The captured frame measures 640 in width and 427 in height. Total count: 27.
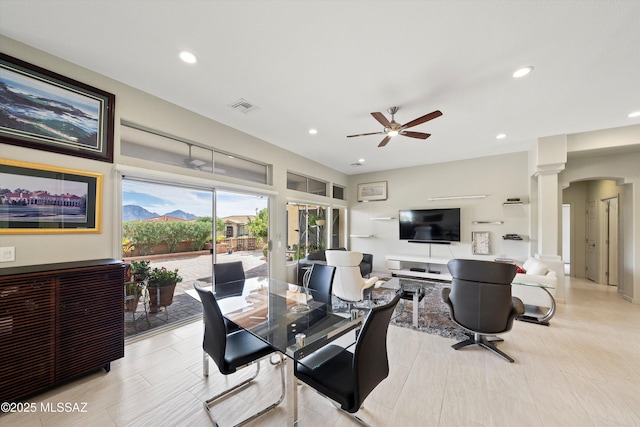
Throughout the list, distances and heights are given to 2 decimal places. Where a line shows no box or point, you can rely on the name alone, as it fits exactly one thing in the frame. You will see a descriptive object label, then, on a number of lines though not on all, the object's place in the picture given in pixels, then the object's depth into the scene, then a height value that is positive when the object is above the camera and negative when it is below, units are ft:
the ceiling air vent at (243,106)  10.13 +4.83
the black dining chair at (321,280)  9.19 -2.63
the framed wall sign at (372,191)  22.90 +2.48
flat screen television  19.08 -0.69
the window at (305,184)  17.74 +2.58
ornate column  13.88 +1.20
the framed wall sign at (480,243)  18.11 -1.98
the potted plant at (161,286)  10.26 -3.17
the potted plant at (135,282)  9.41 -2.77
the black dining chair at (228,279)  9.18 -2.87
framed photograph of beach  6.73 +3.17
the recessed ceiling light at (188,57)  7.26 +4.93
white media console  18.57 -4.20
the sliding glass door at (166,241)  9.53 -1.19
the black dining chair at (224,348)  5.50 -3.47
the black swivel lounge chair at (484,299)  8.16 -2.89
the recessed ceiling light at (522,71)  7.88 +4.95
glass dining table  5.33 -2.93
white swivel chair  12.10 -3.08
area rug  10.34 -4.98
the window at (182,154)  9.45 +2.83
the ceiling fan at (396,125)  9.35 +3.88
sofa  10.84 -3.63
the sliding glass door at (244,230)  12.57 -0.90
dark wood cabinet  5.90 -3.04
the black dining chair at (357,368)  4.40 -3.34
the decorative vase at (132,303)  9.59 -3.65
